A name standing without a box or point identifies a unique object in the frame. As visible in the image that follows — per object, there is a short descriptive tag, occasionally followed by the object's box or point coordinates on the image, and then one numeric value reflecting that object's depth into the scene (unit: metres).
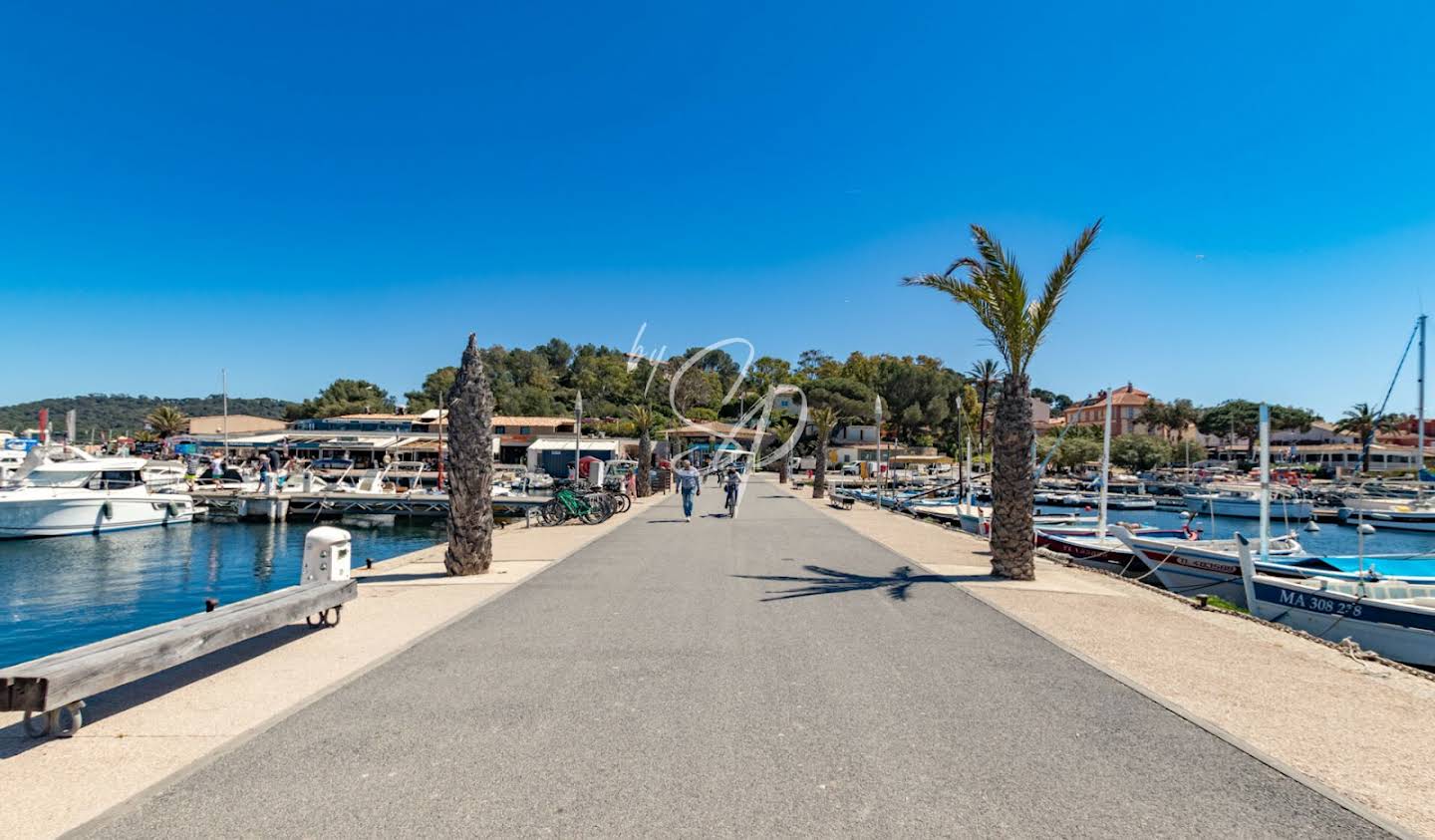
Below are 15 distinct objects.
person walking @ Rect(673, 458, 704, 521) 19.97
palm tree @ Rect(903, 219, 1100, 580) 11.23
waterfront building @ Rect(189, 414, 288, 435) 89.67
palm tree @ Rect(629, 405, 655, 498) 32.72
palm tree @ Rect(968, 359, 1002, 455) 44.78
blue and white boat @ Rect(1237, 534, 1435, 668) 10.47
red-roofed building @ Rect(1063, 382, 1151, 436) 109.00
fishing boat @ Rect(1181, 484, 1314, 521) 45.45
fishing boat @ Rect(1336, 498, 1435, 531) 37.62
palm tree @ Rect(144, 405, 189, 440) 81.00
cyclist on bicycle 21.47
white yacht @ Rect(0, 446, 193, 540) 26.95
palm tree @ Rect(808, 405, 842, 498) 33.88
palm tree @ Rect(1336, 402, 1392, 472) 77.88
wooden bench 4.38
